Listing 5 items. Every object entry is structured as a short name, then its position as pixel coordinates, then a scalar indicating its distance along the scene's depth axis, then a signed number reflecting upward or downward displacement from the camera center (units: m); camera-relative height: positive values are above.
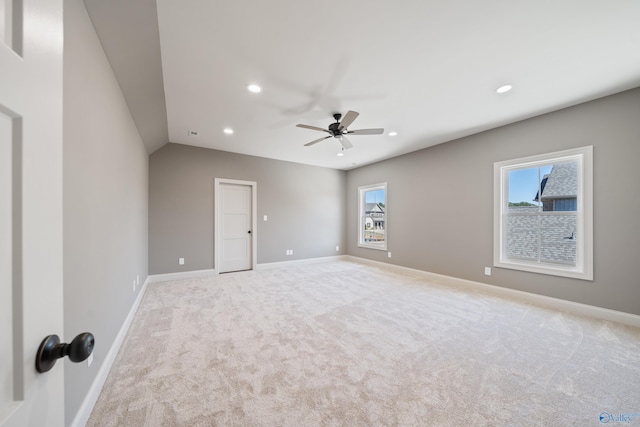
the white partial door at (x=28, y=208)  0.42 +0.01
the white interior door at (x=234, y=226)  5.16 -0.30
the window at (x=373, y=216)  5.98 -0.08
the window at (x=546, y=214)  3.10 -0.01
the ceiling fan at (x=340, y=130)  3.08 +1.14
